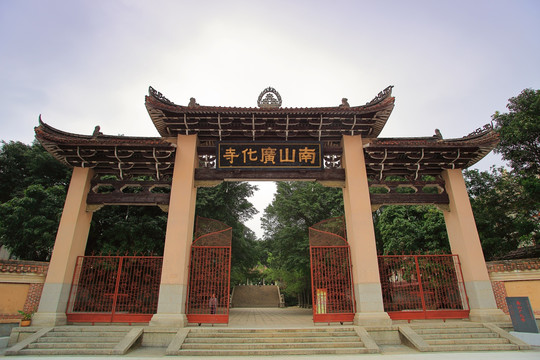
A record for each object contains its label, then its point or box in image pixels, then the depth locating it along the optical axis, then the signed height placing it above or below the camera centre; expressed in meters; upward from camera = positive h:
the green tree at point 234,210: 14.82 +3.82
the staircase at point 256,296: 28.88 -0.95
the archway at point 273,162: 7.83 +3.34
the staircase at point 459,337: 6.00 -1.05
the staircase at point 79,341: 5.78 -1.05
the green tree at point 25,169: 14.82 +5.71
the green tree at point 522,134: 11.78 +5.70
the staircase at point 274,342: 5.77 -1.08
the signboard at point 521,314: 6.33 -0.60
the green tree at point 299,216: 14.98 +3.56
